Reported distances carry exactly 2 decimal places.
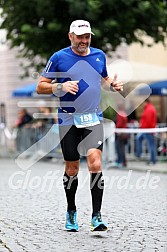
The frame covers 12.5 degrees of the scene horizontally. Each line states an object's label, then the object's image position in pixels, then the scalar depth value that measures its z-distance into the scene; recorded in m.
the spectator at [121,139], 17.52
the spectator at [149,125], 17.96
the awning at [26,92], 24.78
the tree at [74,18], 19.05
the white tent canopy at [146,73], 25.41
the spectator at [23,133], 21.91
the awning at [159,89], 22.28
